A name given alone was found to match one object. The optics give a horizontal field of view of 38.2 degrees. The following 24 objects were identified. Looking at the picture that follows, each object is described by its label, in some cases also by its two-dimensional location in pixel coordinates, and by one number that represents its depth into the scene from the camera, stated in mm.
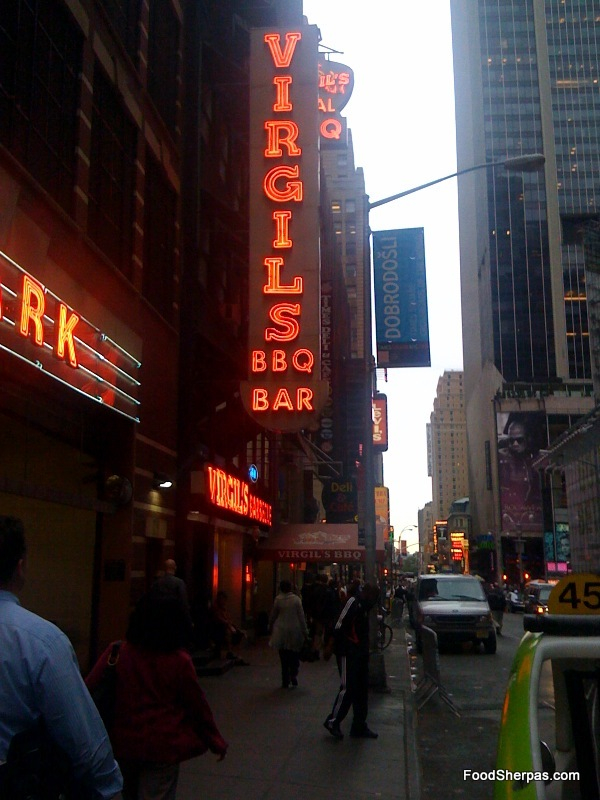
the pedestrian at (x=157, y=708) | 4754
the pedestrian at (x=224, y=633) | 17875
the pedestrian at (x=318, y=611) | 19406
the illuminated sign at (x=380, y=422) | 69625
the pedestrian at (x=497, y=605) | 25959
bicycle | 20841
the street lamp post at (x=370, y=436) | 14664
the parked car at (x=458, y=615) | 21141
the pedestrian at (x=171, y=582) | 10677
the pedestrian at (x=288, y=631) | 14016
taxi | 3229
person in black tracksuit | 9938
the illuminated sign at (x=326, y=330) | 32000
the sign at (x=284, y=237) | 18594
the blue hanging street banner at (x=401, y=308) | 17953
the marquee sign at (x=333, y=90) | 46781
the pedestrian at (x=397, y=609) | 33812
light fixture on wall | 16250
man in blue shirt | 2916
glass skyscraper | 113625
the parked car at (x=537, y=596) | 30256
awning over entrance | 25109
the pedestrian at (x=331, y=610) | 18648
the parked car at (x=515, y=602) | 53147
